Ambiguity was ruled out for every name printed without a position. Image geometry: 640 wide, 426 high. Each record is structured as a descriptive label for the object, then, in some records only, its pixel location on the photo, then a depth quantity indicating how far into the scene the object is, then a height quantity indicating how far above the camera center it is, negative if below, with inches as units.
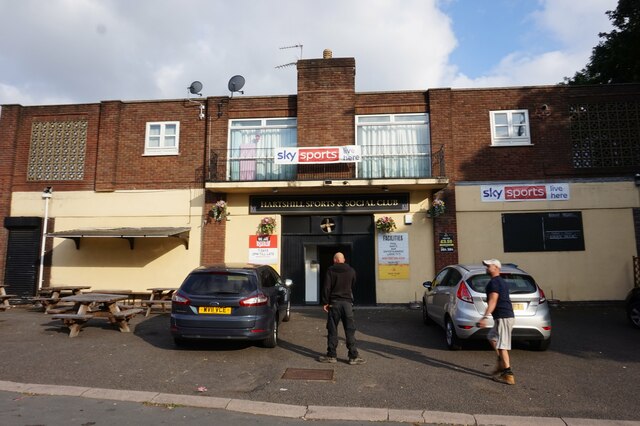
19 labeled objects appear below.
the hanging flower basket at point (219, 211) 545.3 +59.8
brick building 530.9 +89.2
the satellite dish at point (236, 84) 603.2 +239.9
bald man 270.1 -29.7
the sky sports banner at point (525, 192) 535.8 +79.1
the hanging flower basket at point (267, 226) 546.9 +40.4
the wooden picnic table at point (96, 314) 345.1 -44.6
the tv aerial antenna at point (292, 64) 580.8 +258.7
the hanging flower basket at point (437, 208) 524.1 +59.1
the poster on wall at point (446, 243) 530.3 +17.2
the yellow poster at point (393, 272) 536.1 -17.9
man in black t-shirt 230.7 -34.4
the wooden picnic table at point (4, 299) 496.1 -46.0
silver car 276.2 -32.8
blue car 279.6 -31.5
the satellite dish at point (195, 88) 594.5 +232.4
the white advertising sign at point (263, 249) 551.8 +11.6
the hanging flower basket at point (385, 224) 533.6 +40.8
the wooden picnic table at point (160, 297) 459.5 -44.2
